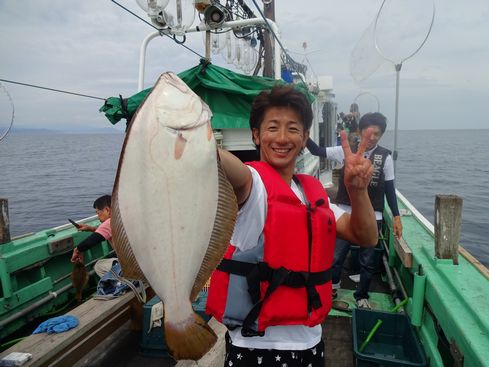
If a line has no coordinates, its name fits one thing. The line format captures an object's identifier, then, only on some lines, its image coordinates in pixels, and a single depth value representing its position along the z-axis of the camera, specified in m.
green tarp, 4.40
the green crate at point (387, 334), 3.42
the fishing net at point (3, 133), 3.88
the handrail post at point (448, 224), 3.10
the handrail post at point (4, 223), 4.33
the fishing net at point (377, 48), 4.43
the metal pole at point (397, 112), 4.57
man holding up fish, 1.75
